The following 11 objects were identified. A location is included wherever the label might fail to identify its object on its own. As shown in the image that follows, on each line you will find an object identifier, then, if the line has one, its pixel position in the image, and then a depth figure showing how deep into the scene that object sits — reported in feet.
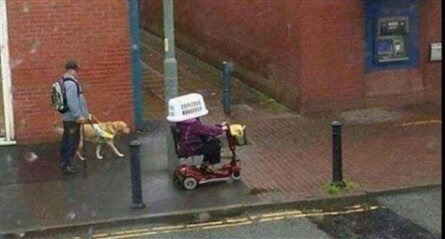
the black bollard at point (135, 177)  35.06
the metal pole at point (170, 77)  39.96
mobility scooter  37.24
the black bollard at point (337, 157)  36.94
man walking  39.29
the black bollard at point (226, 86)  53.42
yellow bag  38.34
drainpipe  48.39
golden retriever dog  42.37
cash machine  53.78
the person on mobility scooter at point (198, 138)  37.42
